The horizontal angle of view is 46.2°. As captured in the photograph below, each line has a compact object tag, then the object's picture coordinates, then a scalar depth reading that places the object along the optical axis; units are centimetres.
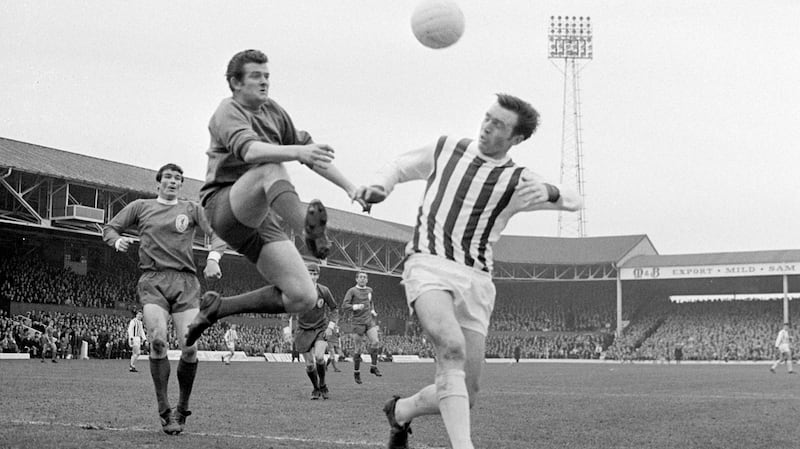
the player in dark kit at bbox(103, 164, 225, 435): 868
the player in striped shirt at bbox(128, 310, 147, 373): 2337
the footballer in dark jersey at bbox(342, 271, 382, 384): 2094
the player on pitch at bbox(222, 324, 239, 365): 3303
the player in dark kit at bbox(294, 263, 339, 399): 1437
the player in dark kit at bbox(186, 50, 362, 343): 606
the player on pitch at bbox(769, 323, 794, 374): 3306
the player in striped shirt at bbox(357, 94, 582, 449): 610
